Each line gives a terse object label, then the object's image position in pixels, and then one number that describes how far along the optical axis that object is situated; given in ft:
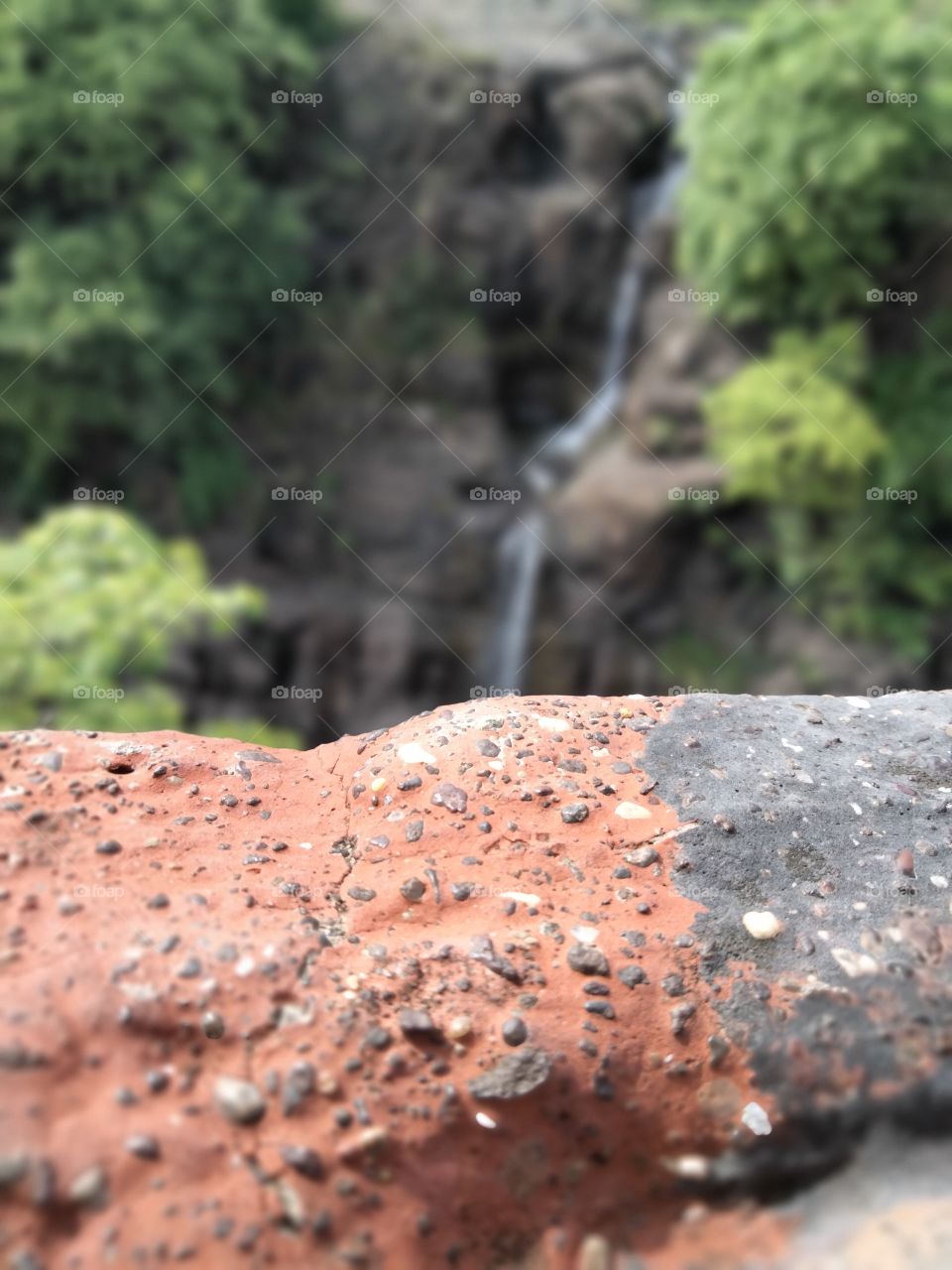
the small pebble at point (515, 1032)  4.39
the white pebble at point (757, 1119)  4.48
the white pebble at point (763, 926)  4.89
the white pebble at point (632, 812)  5.40
